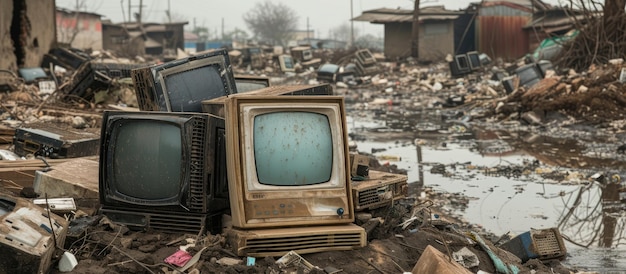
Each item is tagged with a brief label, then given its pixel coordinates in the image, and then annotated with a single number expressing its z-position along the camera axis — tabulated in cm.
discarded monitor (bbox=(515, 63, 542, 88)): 1756
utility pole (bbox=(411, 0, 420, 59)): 3139
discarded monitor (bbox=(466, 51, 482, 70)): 2448
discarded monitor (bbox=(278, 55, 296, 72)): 3116
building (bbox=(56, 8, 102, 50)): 4003
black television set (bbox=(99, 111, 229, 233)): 451
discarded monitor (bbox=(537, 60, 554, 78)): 1824
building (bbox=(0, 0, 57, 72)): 1612
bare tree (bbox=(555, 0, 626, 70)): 1881
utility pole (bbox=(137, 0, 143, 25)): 5600
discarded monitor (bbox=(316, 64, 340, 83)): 2589
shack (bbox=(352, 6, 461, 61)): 3297
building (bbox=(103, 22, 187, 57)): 4219
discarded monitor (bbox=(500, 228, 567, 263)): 552
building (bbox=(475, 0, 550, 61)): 3253
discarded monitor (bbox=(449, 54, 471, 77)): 2435
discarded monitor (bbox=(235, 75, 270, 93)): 691
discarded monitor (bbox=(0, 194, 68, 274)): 355
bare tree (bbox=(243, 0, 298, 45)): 8575
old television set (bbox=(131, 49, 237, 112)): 560
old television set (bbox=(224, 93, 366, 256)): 431
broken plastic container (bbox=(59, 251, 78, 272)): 393
